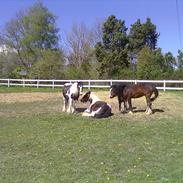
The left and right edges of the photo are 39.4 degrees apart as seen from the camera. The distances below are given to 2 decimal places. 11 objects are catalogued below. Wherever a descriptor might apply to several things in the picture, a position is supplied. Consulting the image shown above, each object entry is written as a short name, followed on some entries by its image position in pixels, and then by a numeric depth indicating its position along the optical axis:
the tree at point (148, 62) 27.09
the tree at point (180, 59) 35.68
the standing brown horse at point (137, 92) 10.19
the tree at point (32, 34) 41.01
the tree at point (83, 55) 38.86
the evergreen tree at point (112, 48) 35.30
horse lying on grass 9.93
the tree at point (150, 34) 40.00
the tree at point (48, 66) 34.76
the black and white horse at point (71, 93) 10.80
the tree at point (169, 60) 35.91
